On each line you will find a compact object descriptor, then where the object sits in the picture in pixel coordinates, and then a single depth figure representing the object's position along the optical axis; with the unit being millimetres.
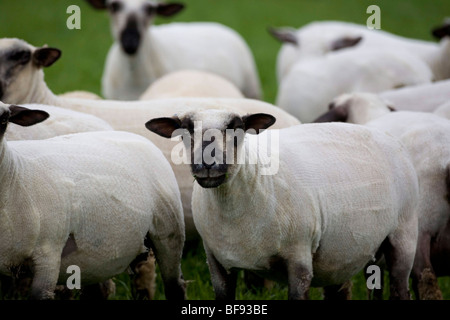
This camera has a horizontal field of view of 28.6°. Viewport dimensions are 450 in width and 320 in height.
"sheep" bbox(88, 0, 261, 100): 10250
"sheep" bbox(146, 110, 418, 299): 4574
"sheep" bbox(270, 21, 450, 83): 12039
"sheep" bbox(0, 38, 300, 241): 6512
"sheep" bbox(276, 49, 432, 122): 10180
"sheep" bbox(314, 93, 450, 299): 5797
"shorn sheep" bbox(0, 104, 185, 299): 4613
